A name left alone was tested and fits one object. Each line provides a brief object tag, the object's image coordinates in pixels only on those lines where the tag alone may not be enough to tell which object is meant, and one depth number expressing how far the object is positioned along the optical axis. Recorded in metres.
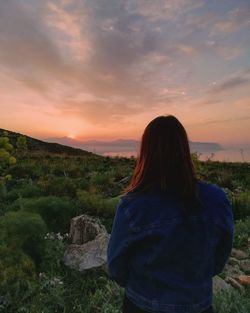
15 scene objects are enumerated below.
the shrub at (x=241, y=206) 4.97
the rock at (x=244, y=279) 3.09
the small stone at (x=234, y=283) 2.96
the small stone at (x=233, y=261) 3.50
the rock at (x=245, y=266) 3.44
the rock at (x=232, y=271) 3.26
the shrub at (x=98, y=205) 4.38
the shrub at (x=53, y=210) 4.03
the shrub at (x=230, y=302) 2.40
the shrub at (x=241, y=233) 3.99
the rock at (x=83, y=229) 3.60
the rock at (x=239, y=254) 3.68
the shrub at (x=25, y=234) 3.12
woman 1.19
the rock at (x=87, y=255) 3.05
